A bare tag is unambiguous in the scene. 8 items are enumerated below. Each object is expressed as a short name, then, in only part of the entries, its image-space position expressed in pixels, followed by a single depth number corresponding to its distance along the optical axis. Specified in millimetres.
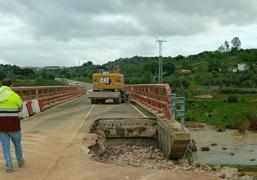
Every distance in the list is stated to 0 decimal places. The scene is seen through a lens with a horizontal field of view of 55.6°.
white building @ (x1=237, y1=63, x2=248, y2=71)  74210
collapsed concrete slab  9048
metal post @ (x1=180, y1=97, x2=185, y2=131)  6824
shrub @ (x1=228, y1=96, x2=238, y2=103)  36928
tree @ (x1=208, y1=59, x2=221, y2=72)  76509
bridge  4907
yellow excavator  17182
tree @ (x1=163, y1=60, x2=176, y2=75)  71970
